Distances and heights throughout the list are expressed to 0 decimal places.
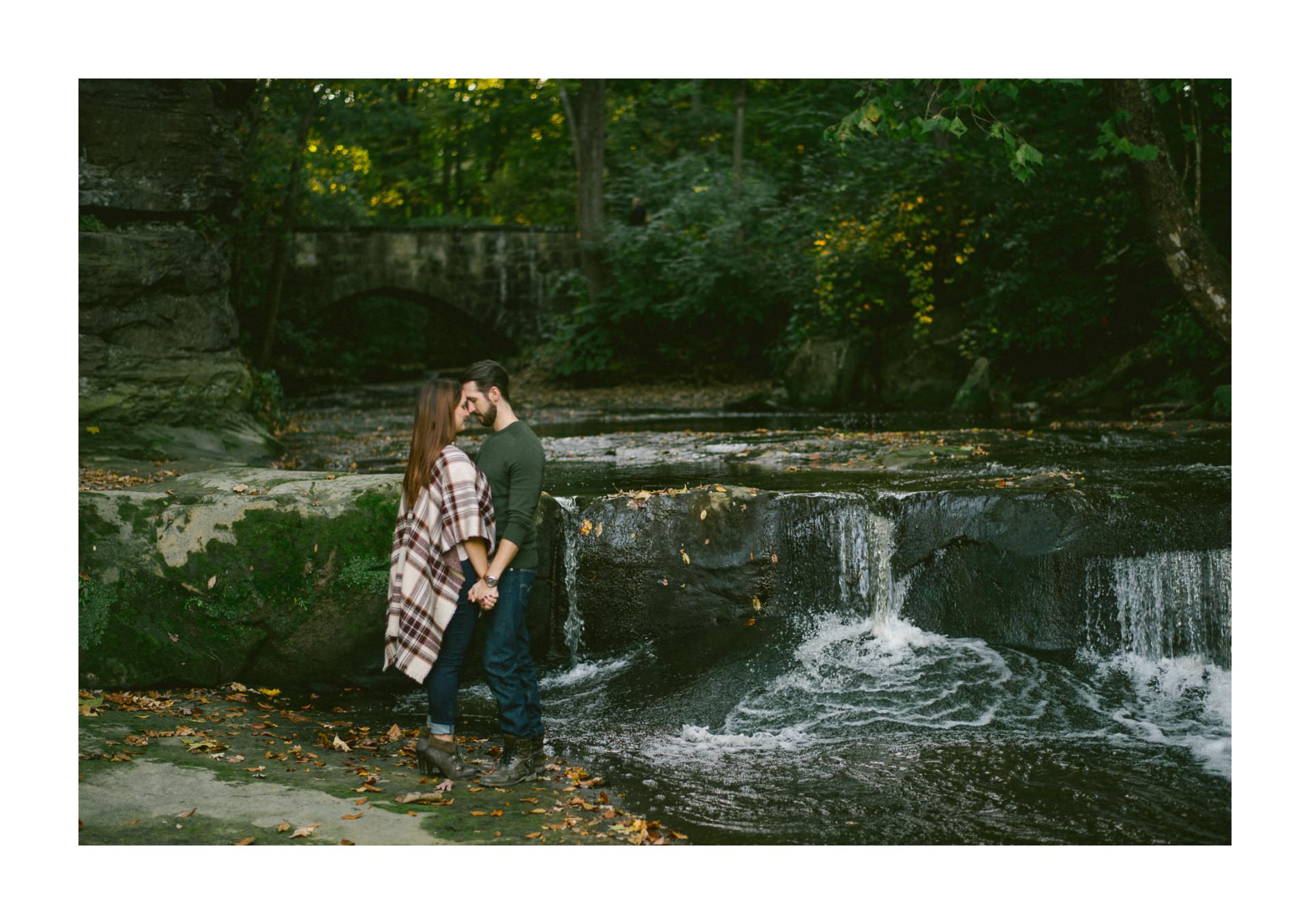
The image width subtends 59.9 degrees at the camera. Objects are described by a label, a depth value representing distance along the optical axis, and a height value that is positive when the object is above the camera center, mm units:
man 5039 -505
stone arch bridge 24266 +3937
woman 4992 -486
